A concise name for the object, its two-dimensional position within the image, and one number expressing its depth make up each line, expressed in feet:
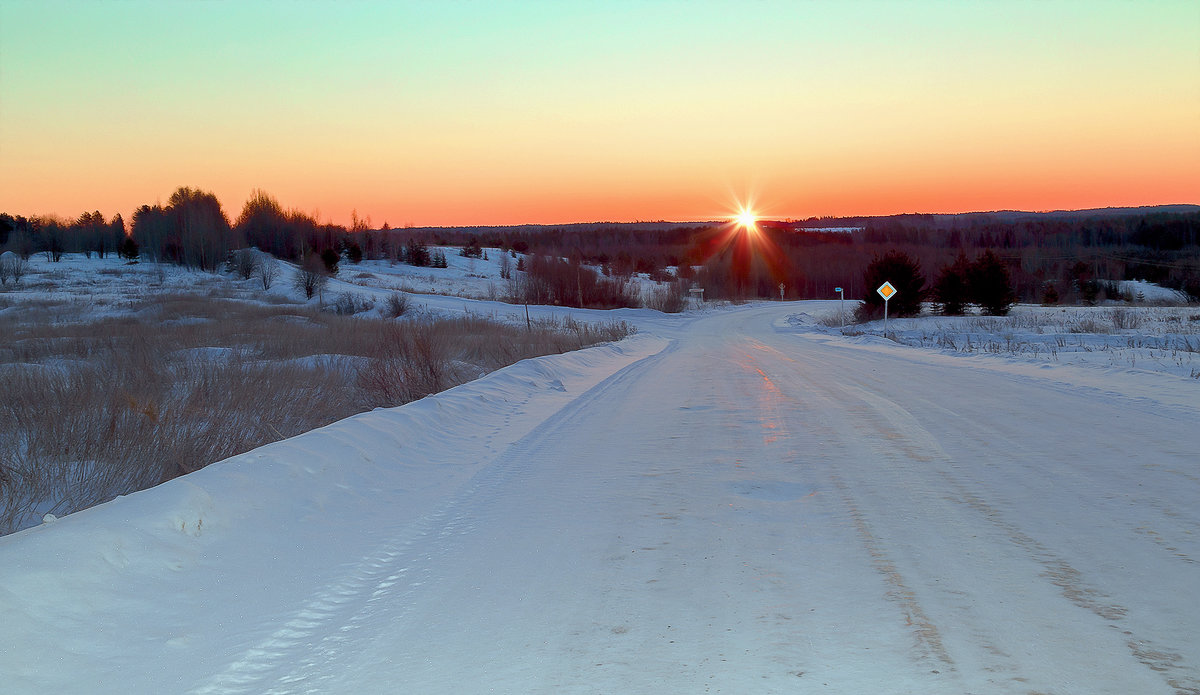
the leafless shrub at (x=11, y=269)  186.76
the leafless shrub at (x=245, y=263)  232.53
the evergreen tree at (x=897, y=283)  172.55
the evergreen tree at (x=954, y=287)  170.50
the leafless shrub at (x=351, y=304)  148.36
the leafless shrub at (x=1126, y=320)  102.93
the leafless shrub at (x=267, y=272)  212.84
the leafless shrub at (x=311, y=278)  189.26
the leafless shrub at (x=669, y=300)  214.48
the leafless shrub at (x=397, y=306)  142.40
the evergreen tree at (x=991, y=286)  165.48
